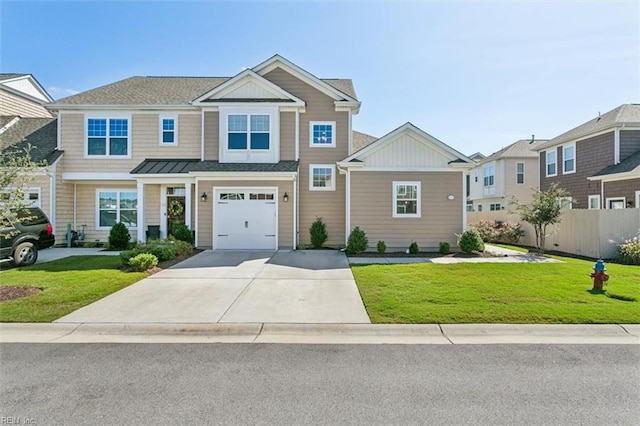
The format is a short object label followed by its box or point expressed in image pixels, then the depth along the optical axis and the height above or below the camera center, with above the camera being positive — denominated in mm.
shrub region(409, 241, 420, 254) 13766 -1347
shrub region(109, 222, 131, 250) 14695 -998
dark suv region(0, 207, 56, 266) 10352 -776
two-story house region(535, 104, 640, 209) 17047 +3202
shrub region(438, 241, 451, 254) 13797 -1339
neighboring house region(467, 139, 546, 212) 30078 +3767
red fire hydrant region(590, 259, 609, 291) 7543 -1362
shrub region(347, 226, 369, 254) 13594 -1094
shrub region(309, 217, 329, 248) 15242 -871
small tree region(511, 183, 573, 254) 14336 +229
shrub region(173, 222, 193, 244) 14664 -855
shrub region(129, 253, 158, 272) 9953 -1431
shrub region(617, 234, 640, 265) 12047 -1322
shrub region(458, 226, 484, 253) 13469 -1066
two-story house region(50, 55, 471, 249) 14430 +2125
